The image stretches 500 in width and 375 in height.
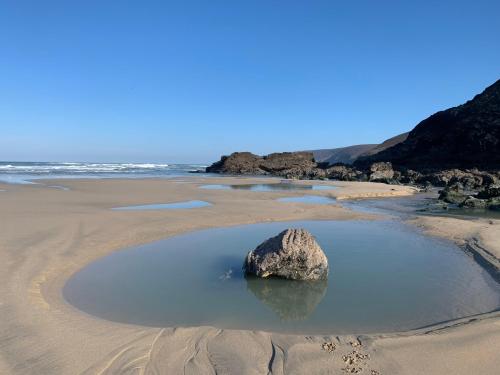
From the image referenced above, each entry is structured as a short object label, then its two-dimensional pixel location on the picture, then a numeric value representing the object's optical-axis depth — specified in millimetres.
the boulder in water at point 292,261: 7449
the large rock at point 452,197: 21848
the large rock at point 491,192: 22156
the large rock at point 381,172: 46225
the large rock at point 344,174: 48031
